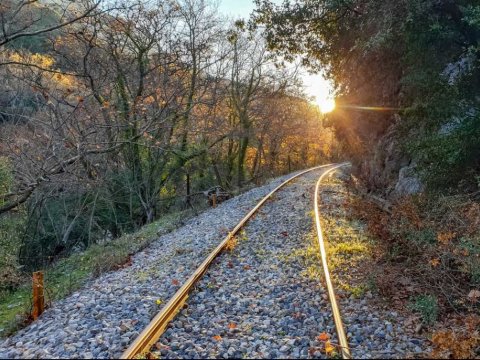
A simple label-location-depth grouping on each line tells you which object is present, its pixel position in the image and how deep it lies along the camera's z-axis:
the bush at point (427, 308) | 5.32
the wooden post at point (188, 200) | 23.16
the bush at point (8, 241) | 10.77
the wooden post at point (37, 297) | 6.32
